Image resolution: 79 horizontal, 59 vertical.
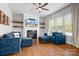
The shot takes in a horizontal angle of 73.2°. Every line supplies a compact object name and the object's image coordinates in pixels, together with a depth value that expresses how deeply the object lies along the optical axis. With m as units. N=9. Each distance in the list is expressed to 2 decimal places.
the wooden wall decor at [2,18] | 1.99
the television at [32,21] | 3.09
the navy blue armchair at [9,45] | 1.73
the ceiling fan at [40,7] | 2.35
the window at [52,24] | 3.12
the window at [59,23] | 3.02
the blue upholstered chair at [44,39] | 3.14
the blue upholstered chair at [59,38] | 2.94
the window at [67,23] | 2.85
